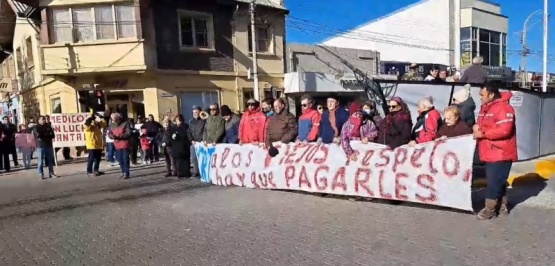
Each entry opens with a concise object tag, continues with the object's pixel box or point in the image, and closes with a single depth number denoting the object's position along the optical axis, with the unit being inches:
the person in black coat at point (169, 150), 397.7
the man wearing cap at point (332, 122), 288.7
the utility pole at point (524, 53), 1189.9
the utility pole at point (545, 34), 565.0
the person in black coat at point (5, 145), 535.5
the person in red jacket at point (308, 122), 293.7
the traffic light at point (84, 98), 587.4
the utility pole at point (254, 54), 722.9
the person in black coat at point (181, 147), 382.0
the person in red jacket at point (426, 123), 242.4
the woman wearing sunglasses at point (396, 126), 244.4
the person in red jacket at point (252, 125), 320.8
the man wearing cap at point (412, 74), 569.5
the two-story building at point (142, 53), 642.8
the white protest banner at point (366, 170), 220.8
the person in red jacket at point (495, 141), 203.6
